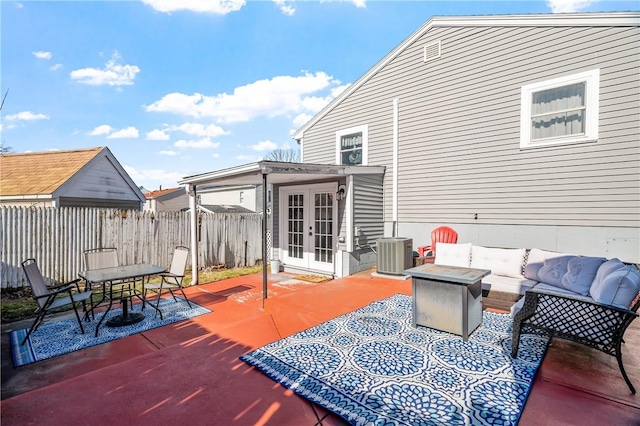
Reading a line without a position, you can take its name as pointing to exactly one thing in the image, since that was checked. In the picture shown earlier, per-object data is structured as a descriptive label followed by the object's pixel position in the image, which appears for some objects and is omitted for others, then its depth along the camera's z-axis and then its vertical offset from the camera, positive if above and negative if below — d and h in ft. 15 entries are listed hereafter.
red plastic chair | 24.09 -2.71
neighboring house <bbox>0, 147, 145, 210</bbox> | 29.22 +2.36
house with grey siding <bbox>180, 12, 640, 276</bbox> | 18.47 +4.10
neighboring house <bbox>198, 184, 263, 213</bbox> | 64.76 +1.24
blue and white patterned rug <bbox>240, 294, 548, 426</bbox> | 7.74 -5.37
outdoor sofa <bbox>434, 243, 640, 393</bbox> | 9.19 -3.59
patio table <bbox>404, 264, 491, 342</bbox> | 12.21 -4.06
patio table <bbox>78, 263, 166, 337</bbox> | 14.29 -3.64
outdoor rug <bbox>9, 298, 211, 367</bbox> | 11.94 -5.98
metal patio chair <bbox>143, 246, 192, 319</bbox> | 16.99 -3.81
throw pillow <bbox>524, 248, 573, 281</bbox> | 16.72 -3.20
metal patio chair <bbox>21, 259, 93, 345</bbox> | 12.78 -3.93
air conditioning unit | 22.56 -3.88
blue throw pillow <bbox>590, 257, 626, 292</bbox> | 12.44 -2.77
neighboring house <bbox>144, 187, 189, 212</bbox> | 81.61 +0.73
